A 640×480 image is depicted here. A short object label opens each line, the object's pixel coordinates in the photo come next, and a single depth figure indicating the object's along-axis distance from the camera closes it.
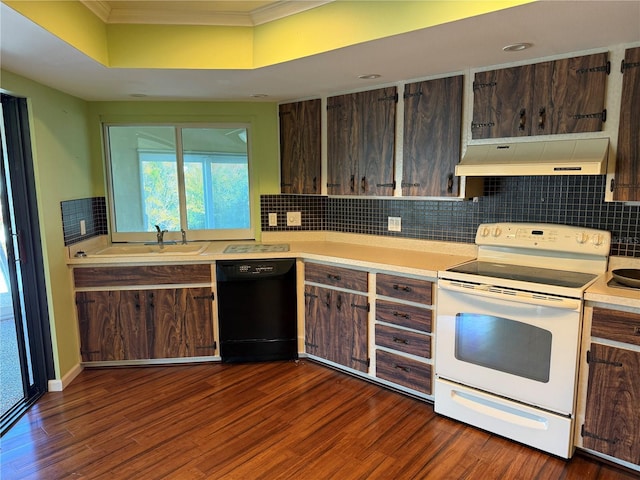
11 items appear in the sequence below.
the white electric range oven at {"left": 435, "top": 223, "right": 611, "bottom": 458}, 2.12
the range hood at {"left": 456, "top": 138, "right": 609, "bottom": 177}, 2.15
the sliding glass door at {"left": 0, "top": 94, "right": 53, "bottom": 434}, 2.65
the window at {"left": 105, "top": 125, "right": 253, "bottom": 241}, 3.63
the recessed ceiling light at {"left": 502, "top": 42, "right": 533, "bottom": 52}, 2.11
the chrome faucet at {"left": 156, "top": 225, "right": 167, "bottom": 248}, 3.51
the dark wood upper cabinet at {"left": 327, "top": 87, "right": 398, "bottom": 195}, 3.01
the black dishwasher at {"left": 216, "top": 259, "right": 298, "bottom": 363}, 3.17
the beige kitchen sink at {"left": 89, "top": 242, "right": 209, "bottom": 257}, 3.27
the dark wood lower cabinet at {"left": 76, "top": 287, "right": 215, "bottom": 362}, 3.16
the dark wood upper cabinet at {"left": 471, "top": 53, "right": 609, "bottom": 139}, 2.20
